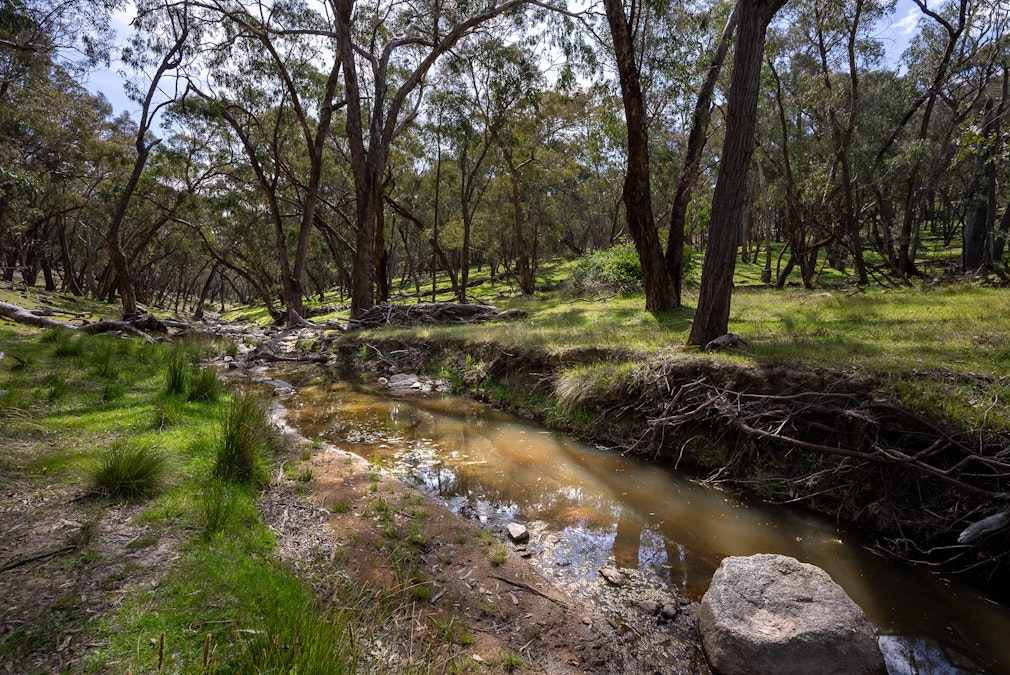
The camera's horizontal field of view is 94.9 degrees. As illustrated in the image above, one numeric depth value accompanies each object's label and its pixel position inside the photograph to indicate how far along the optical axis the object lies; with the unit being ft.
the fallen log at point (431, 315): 45.08
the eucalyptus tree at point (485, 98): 50.62
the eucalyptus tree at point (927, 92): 36.78
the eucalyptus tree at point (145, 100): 50.55
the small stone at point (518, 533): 12.78
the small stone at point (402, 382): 30.76
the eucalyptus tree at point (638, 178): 29.68
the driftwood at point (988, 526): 9.97
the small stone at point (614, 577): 11.07
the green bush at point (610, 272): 52.27
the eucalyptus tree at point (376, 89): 43.57
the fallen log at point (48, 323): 38.01
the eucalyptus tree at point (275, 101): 49.57
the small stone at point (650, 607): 10.19
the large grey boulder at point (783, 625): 8.42
